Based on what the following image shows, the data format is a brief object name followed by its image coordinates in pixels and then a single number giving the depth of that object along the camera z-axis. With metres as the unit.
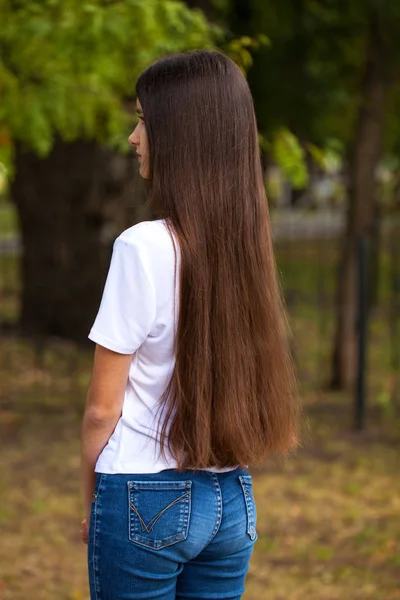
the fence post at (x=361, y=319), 6.86
